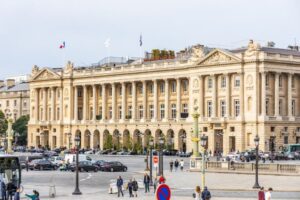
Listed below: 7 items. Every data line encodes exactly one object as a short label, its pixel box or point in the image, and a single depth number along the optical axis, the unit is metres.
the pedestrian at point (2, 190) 46.00
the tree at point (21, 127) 191.25
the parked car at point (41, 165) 96.38
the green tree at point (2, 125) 179.35
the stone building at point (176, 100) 130.75
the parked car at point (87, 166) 91.00
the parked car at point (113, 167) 91.88
